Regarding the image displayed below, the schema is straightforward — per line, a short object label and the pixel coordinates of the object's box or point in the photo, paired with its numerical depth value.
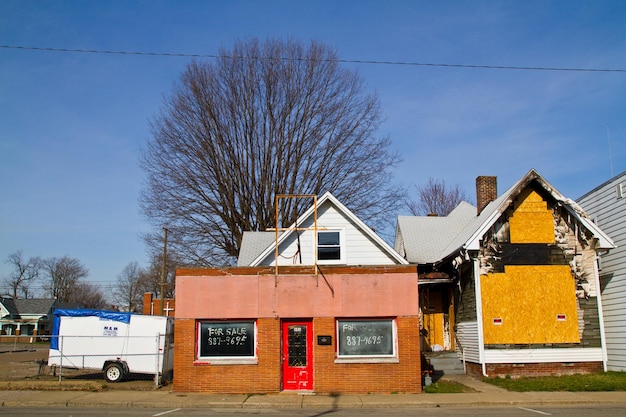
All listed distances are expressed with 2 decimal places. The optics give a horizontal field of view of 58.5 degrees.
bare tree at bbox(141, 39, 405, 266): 35.03
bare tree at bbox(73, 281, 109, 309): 107.57
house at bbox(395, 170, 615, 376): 20.61
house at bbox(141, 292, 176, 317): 42.34
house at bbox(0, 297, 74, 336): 78.25
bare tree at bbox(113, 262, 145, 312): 102.01
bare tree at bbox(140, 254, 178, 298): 43.77
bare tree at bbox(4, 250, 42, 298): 105.44
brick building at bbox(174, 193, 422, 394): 17.89
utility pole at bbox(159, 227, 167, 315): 37.12
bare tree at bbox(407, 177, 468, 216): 56.28
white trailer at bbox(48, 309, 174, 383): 20.92
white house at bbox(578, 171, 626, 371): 20.83
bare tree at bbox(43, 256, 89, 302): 104.56
